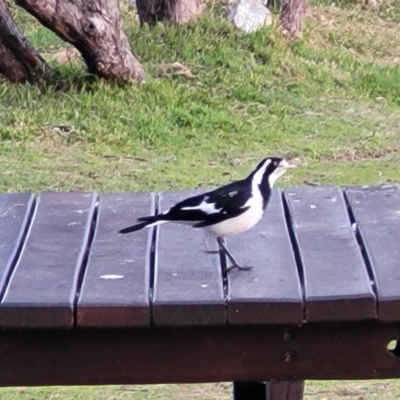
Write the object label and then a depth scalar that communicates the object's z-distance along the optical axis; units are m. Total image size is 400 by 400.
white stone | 14.10
